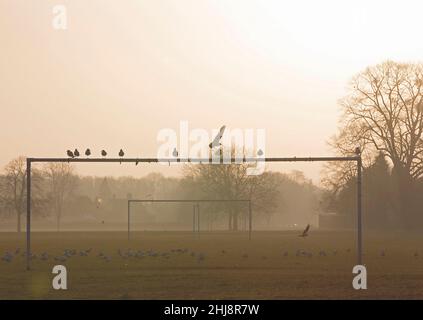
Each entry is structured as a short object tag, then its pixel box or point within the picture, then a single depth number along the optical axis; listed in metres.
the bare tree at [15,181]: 77.53
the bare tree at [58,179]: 108.16
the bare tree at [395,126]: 64.12
